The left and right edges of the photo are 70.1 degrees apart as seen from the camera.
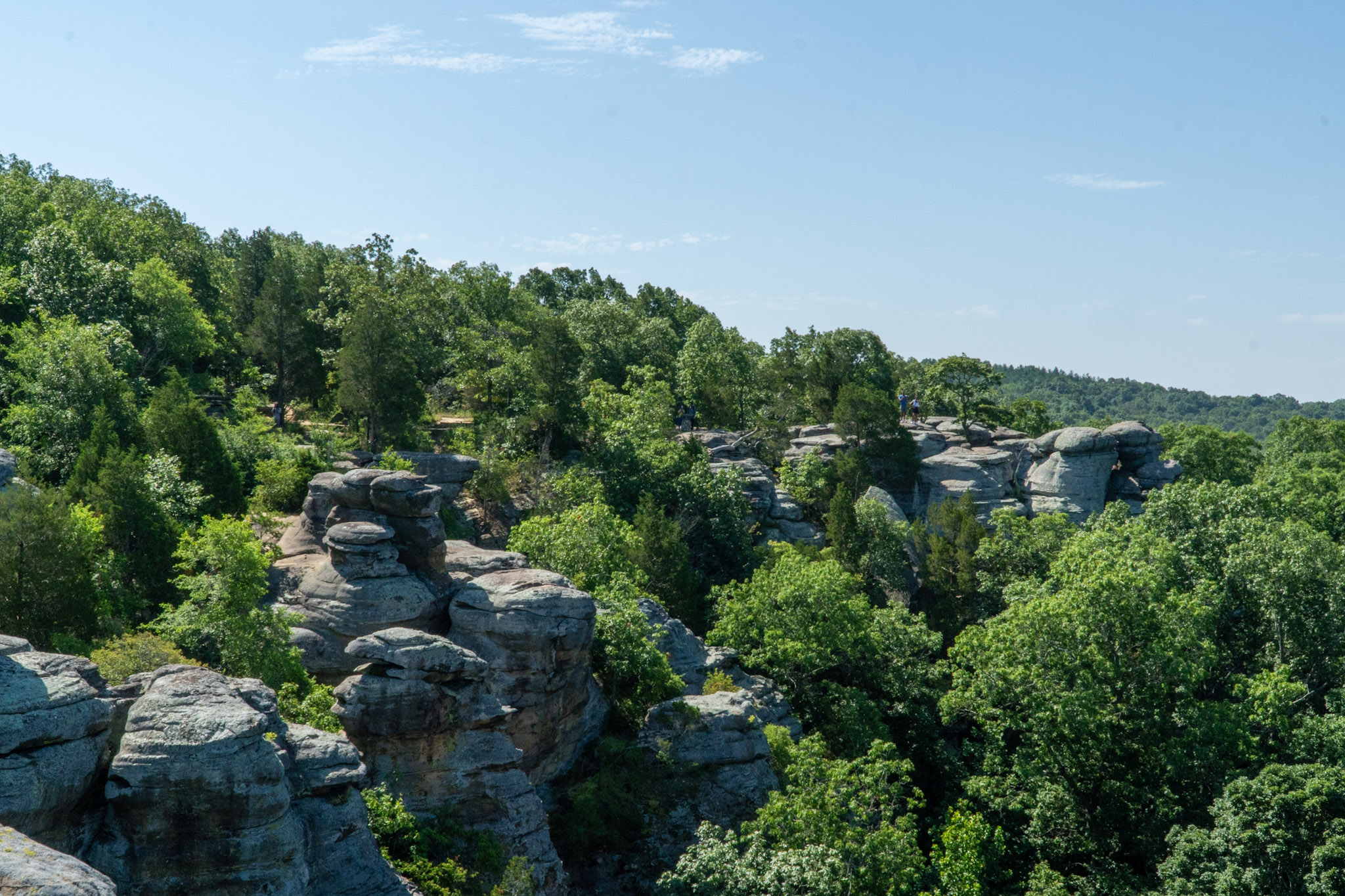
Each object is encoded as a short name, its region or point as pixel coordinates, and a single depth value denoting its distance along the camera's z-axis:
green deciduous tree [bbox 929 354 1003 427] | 94.69
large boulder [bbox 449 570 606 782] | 36.72
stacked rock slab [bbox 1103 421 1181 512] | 82.81
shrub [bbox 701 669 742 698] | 44.47
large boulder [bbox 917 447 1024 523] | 80.12
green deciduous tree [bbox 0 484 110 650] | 32.69
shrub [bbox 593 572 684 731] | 41.19
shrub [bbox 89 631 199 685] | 28.62
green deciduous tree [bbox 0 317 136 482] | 46.50
